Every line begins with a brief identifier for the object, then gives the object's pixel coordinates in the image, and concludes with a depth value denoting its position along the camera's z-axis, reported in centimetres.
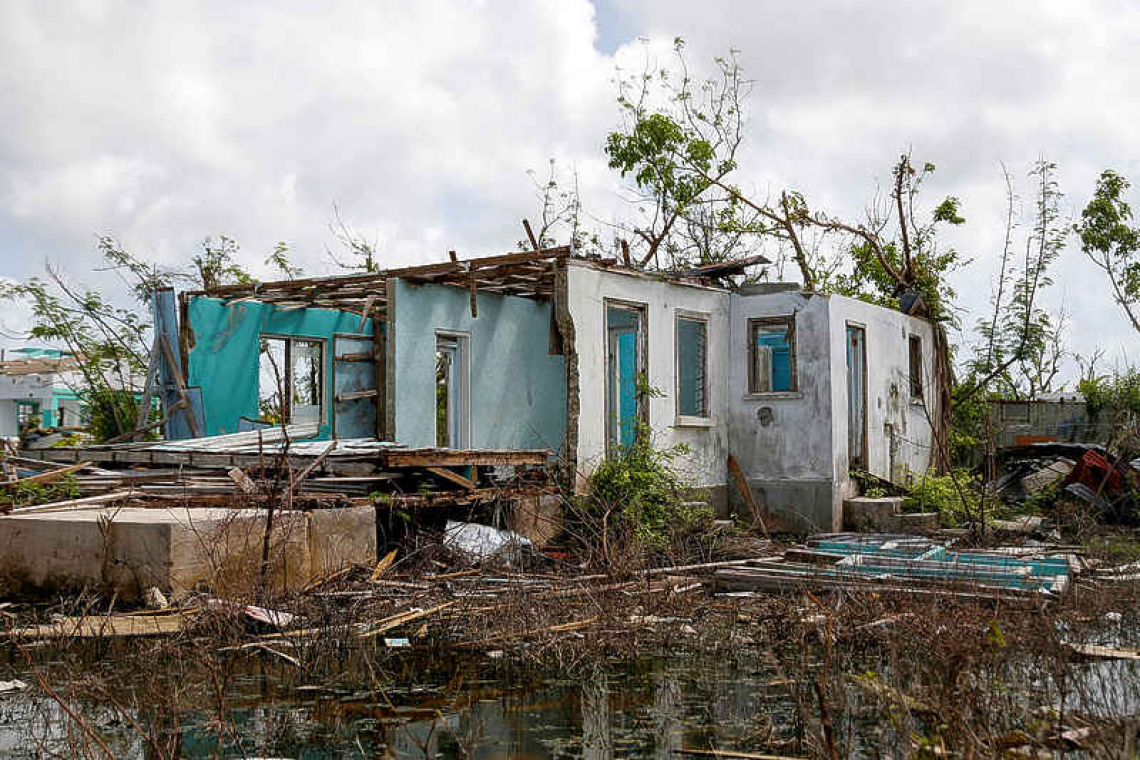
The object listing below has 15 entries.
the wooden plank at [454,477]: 1156
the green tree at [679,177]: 2145
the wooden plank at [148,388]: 1587
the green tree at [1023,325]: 2180
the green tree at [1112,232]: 2297
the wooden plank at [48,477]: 1002
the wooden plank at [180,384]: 1557
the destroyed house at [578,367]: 1393
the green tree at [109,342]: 1814
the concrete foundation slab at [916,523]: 1488
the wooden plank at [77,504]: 946
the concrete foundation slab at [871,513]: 1509
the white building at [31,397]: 2831
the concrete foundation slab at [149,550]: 848
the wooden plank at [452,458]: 1114
